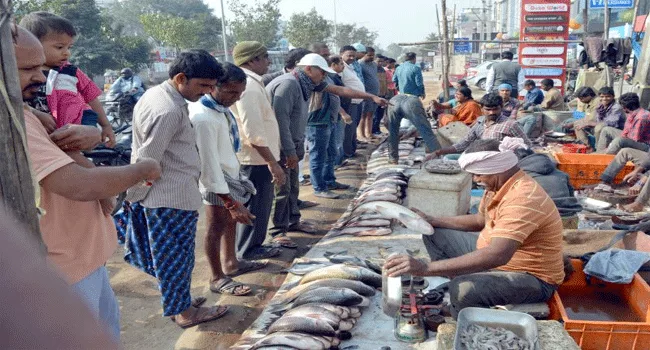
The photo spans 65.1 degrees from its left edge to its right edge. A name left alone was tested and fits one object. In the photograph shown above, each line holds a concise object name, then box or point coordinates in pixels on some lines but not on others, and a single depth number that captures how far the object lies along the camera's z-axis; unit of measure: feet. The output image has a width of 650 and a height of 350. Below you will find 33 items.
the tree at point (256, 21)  129.24
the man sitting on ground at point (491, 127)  21.17
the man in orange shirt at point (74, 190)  6.59
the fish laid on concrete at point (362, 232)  18.29
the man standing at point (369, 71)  32.89
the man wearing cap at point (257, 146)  15.92
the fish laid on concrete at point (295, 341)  10.41
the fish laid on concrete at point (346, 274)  13.53
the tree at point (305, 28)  134.41
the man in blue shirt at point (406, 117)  26.63
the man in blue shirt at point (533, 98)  40.22
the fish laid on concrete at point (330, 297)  12.22
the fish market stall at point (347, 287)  11.11
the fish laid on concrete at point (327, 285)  12.92
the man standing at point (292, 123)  18.26
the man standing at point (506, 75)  39.11
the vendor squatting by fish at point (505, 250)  10.83
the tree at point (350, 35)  182.80
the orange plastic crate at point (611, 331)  10.43
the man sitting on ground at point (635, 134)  23.77
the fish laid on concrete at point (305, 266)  14.83
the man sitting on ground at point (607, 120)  26.61
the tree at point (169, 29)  134.92
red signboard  51.72
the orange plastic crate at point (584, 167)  22.97
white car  90.12
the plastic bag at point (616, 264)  12.25
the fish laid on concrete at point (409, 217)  13.34
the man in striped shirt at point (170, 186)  11.26
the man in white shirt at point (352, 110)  28.95
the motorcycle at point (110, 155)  21.57
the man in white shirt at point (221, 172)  13.26
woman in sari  30.76
